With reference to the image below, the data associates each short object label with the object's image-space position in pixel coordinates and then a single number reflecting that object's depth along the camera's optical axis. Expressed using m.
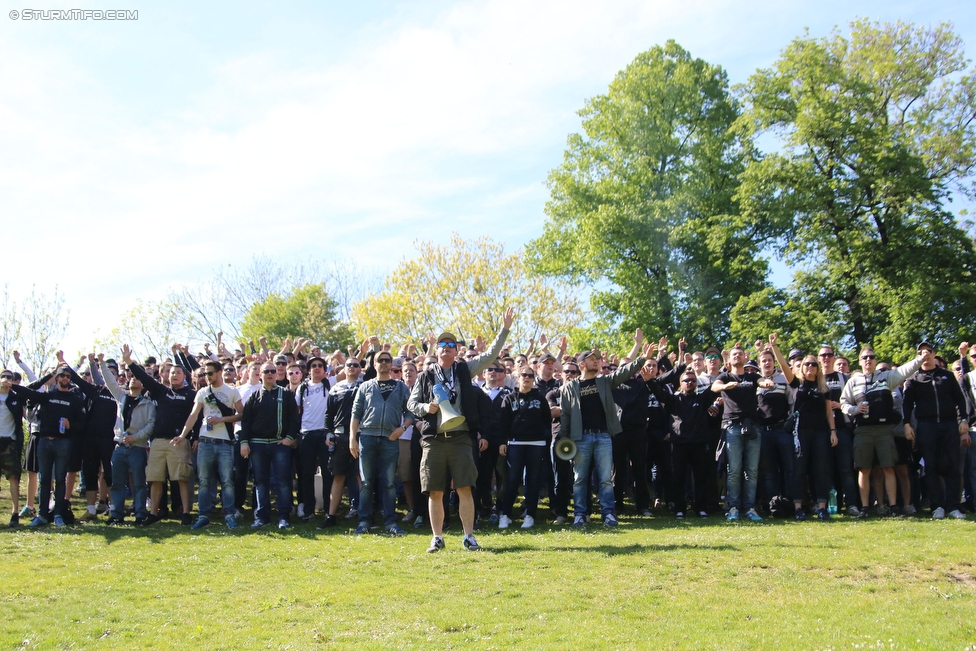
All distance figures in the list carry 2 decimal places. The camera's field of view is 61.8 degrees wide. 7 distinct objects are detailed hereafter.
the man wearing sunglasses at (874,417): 11.09
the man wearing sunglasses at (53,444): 11.58
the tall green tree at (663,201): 30.91
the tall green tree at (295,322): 51.84
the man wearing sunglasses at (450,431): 8.81
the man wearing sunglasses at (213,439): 11.16
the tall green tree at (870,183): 24.64
